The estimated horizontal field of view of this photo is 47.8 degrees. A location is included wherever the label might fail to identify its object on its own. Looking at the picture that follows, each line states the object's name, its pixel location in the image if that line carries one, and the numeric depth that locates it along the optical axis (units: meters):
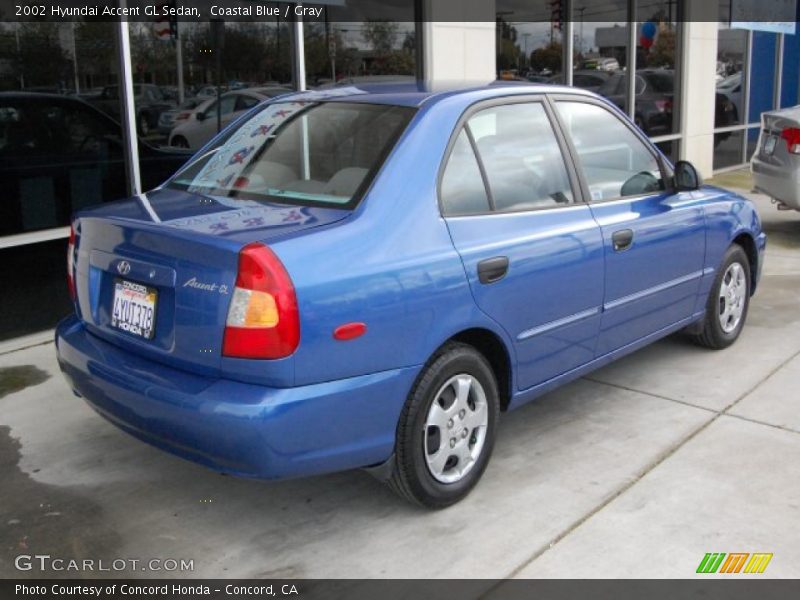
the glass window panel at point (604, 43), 11.30
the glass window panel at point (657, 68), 12.27
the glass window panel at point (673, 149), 12.95
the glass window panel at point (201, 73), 6.62
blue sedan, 3.03
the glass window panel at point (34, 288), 5.98
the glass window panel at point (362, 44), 7.98
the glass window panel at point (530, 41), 9.94
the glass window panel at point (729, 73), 13.98
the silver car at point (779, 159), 8.70
